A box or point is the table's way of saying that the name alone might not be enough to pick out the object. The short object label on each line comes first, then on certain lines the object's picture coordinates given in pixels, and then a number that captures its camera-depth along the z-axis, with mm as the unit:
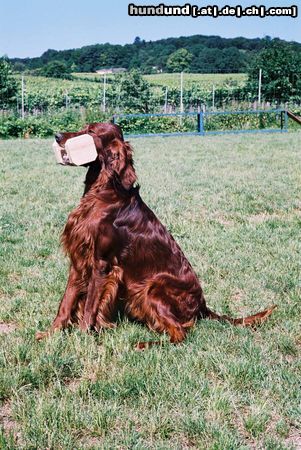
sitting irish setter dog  2926
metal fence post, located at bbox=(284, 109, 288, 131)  19797
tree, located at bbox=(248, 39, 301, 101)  29438
